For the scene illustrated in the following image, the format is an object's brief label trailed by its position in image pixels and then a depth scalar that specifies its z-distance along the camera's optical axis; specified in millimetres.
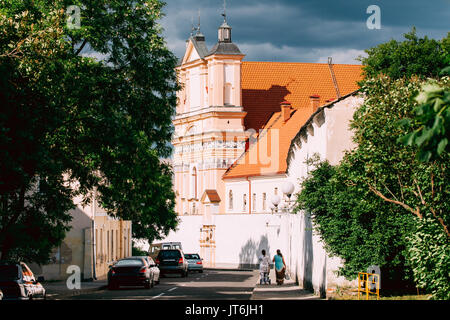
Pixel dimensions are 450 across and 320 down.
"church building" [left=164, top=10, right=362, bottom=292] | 75188
